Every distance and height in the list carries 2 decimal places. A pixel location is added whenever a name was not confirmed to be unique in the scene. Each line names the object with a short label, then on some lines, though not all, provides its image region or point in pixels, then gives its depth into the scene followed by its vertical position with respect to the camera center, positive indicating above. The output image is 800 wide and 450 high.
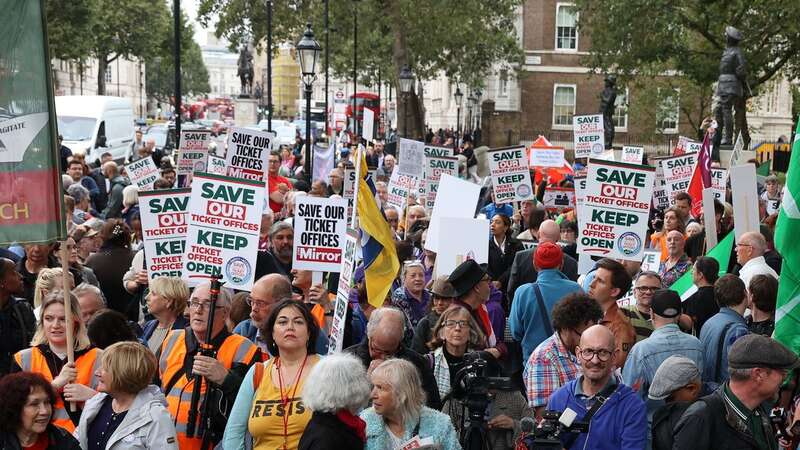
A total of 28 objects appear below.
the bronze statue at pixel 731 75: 26.89 -0.11
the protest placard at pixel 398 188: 16.11 -1.60
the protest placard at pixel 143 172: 16.16 -1.42
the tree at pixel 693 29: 35.41 +1.09
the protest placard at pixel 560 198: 18.25 -1.93
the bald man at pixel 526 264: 10.80 -1.72
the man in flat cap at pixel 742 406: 5.36 -1.47
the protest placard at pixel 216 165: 15.42 -1.26
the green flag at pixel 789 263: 6.46 -1.01
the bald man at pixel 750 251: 9.73 -1.46
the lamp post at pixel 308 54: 24.39 +0.23
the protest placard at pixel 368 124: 24.95 -1.18
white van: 33.47 -1.70
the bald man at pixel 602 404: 5.81 -1.60
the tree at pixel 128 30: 67.06 +1.88
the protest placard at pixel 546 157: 22.03 -1.59
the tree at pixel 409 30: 37.78 +1.23
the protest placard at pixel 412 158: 16.31 -1.21
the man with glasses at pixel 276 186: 16.27 -1.68
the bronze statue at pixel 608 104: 38.06 -1.10
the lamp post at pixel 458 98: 50.44 -1.30
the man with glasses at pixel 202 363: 6.45 -1.60
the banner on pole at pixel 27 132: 6.35 -0.36
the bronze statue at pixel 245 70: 60.12 -0.24
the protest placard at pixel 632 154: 19.06 -1.32
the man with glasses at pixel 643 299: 8.27 -1.56
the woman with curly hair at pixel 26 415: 5.53 -1.58
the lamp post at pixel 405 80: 35.88 -0.39
